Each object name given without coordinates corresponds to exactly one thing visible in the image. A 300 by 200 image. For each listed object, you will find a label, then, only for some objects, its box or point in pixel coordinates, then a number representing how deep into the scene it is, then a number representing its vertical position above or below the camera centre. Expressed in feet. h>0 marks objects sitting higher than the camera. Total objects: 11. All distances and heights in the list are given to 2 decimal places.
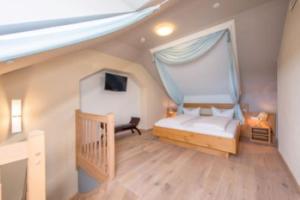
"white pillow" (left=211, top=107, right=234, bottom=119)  12.44 -1.35
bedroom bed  8.14 -2.43
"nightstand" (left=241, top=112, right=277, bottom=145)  10.44 -2.24
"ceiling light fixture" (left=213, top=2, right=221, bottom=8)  6.73 +4.83
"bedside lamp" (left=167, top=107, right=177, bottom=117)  16.87 -1.62
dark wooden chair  12.17 -2.61
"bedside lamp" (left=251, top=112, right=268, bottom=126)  10.92 -1.71
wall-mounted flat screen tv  12.02 +1.55
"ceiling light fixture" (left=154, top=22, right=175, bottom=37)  8.59 +4.68
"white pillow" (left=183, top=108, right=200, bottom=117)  14.18 -1.41
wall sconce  6.61 -0.81
